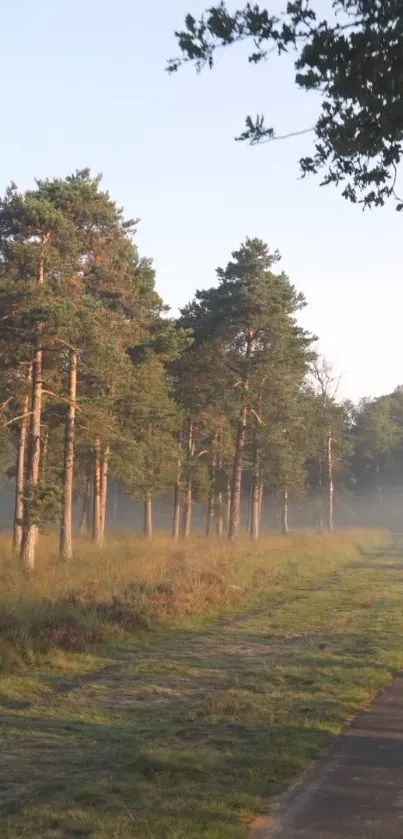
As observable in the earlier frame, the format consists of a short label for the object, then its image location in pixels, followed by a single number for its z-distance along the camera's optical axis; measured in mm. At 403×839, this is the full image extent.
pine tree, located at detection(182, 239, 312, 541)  38688
